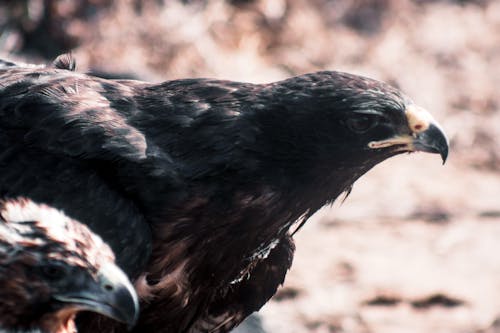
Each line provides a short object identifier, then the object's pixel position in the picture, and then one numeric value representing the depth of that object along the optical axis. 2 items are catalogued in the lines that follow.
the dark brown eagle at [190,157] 11.68
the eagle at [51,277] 10.51
